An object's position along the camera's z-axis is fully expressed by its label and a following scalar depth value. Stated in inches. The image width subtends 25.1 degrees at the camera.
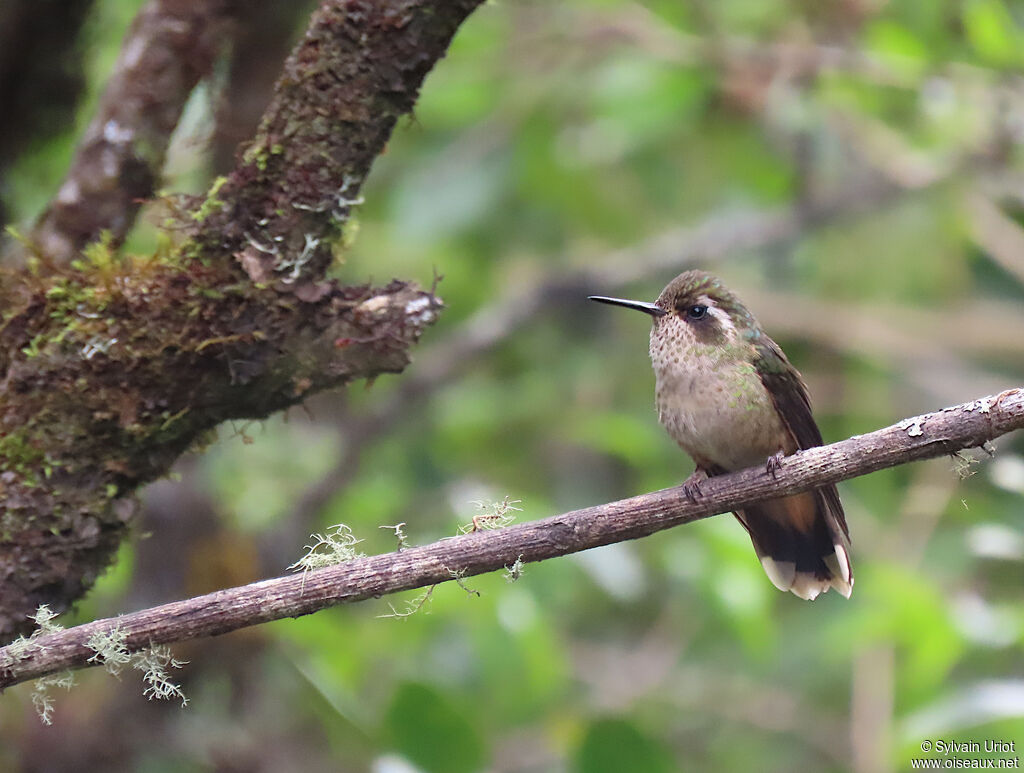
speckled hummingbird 292.4
